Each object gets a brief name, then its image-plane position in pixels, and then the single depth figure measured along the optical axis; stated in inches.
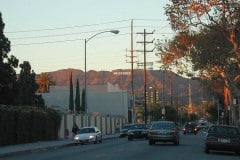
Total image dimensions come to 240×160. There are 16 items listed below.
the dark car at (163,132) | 1512.1
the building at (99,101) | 3914.9
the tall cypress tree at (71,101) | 3436.8
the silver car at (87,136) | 1813.5
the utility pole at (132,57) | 3246.1
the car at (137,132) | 2099.3
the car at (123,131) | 2546.8
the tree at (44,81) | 4854.8
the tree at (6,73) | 2281.0
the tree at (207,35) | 1621.6
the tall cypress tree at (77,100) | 3521.2
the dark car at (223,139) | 1166.7
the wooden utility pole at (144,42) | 3328.2
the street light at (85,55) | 2260.1
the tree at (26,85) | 2544.3
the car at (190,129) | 3139.8
